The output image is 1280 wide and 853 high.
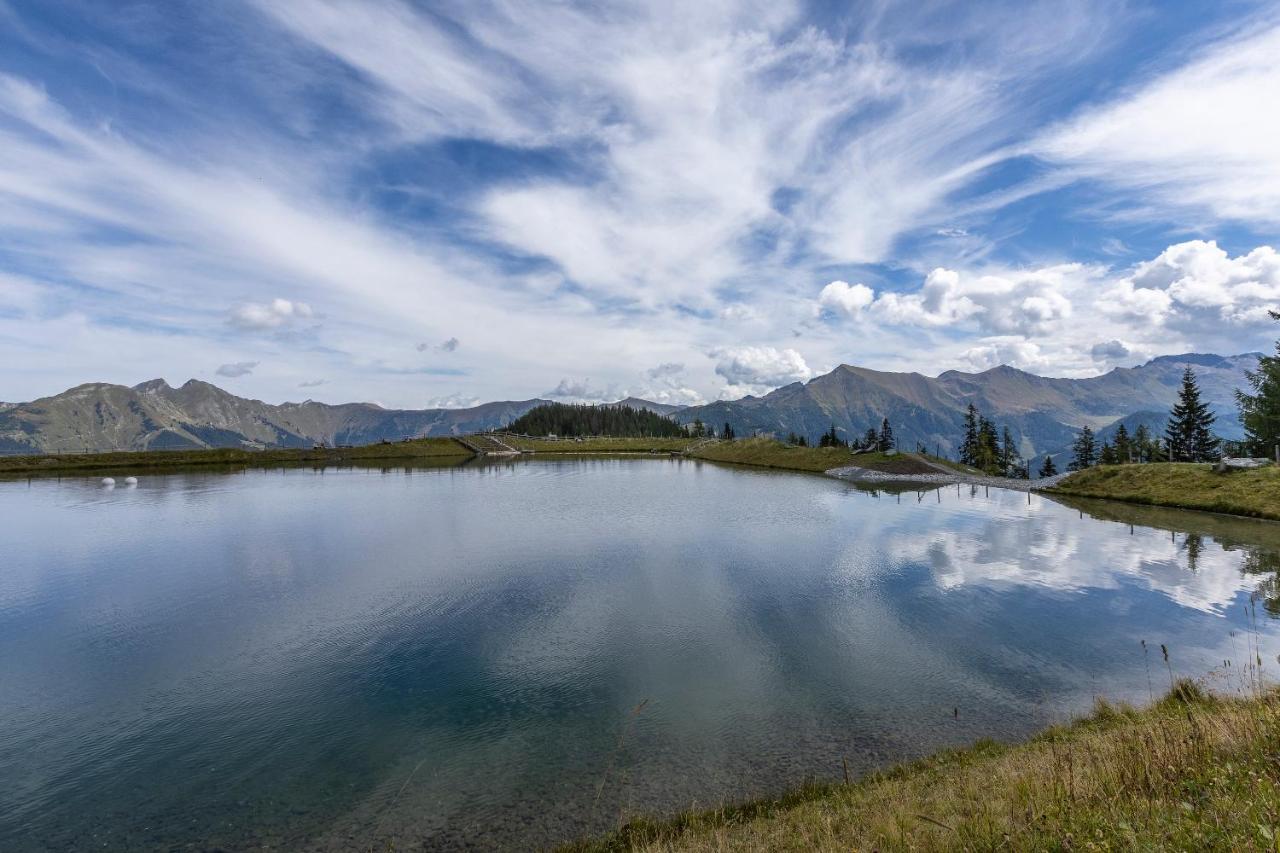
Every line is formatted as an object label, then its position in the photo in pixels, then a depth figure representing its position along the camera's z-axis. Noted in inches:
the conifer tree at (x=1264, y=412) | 3159.5
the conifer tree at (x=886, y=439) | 6555.1
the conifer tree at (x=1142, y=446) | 4990.2
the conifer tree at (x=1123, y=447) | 4943.4
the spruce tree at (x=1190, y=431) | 4077.3
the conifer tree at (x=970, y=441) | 5930.1
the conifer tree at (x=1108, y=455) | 5059.1
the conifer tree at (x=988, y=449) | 5329.7
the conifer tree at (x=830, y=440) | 7090.1
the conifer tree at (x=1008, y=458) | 5639.8
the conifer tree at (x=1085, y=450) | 5492.1
